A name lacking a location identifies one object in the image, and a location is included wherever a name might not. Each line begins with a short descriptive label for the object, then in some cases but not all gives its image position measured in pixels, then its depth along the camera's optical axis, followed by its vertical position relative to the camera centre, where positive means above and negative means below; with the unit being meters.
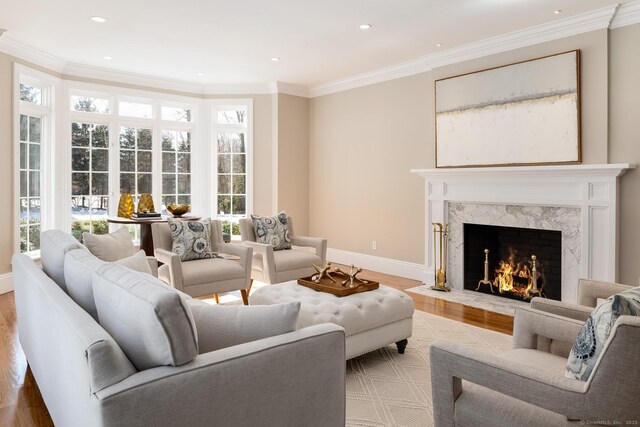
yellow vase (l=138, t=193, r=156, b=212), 5.01 +0.00
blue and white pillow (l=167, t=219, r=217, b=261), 4.12 -0.35
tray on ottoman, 3.06 -0.60
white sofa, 1.24 -0.57
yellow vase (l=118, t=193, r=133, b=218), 4.97 -0.03
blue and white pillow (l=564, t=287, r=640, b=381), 1.40 -0.42
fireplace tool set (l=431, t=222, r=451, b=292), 5.09 -0.60
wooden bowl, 4.92 -0.07
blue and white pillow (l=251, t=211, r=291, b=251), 4.78 -0.31
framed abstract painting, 4.18 +0.95
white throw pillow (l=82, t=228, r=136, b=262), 2.98 -0.29
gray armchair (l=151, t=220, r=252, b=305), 3.79 -0.60
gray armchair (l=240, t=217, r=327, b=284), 4.46 -0.58
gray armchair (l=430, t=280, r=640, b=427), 1.30 -0.62
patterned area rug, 2.32 -1.10
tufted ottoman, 2.76 -0.71
